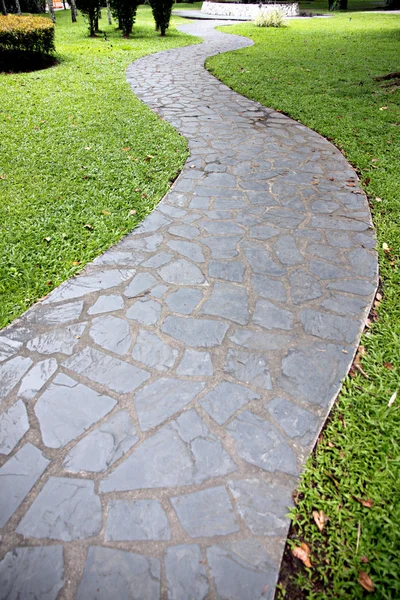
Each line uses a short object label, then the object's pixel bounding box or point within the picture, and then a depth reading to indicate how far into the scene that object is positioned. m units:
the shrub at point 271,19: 17.58
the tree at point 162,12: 13.78
